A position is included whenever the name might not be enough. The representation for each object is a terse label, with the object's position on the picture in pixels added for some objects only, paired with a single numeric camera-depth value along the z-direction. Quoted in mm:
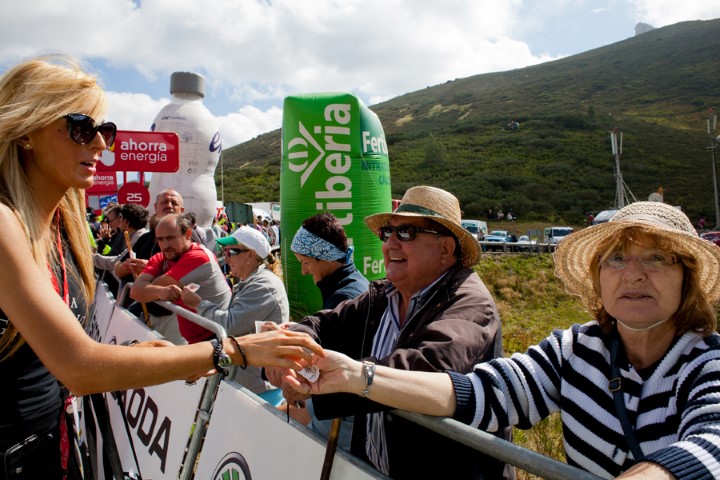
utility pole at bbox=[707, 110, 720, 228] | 29469
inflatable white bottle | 13039
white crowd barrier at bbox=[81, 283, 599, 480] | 1447
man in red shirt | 3914
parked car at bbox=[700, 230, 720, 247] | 20278
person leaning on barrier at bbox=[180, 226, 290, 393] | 3287
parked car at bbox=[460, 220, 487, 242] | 27841
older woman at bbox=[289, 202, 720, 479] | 1436
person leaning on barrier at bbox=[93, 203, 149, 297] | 6092
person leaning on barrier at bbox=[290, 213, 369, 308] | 3424
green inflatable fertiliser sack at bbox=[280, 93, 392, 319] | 7785
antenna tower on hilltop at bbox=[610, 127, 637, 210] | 22753
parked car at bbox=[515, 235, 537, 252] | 18488
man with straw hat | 1756
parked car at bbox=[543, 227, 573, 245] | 26539
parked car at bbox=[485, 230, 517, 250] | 27078
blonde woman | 1429
